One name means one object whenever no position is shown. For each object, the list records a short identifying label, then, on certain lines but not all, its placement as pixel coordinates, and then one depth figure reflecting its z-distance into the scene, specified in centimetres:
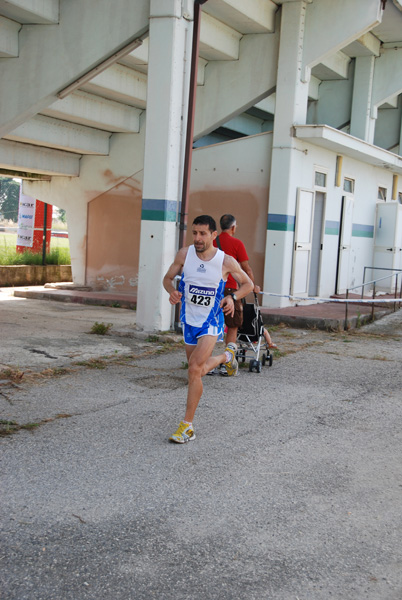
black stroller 882
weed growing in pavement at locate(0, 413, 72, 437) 577
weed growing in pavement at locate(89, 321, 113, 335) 1099
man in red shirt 862
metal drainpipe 1080
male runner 598
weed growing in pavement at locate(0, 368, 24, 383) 762
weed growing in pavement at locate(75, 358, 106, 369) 864
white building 1069
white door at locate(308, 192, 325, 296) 1627
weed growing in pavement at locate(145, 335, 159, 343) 1059
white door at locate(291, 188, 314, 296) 1476
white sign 1964
